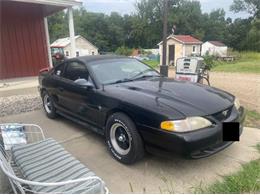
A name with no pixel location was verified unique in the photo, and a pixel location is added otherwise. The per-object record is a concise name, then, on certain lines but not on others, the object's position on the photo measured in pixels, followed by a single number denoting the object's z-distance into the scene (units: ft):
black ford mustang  7.54
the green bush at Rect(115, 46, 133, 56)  116.74
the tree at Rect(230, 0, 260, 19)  136.33
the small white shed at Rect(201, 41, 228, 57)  100.56
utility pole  20.08
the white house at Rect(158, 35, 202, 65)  75.44
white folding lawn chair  5.56
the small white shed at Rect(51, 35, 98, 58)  95.04
